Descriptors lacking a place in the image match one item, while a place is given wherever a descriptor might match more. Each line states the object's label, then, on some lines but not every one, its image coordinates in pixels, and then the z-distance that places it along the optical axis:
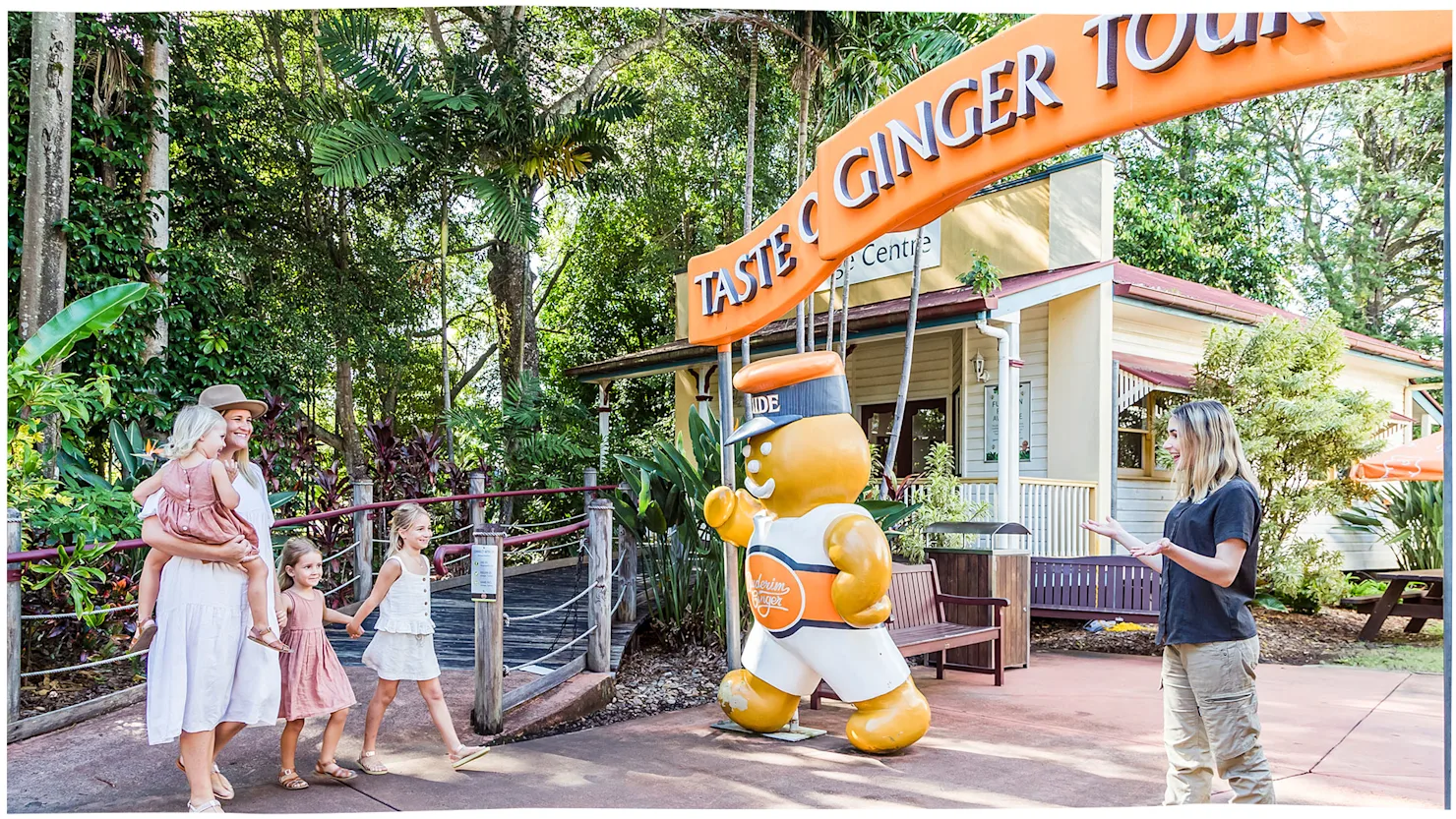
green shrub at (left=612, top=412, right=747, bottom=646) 7.04
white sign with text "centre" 12.41
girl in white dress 4.48
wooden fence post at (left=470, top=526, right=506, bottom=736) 4.94
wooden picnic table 9.45
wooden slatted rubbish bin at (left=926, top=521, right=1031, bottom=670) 7.41
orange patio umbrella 9.45
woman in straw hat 3.83
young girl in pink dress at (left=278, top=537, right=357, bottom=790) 4.23
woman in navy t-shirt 3.61
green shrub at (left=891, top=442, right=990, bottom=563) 7.65
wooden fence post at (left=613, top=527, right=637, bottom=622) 7.40
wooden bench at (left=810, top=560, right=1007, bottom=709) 6.48
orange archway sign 3.47
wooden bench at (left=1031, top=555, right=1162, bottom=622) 8.97
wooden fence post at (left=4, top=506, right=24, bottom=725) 4.58
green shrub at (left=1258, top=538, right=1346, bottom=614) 10.24
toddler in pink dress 3.85
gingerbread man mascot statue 5.01
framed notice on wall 11.45
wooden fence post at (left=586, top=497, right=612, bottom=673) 5.99
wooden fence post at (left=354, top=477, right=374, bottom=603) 7.99
